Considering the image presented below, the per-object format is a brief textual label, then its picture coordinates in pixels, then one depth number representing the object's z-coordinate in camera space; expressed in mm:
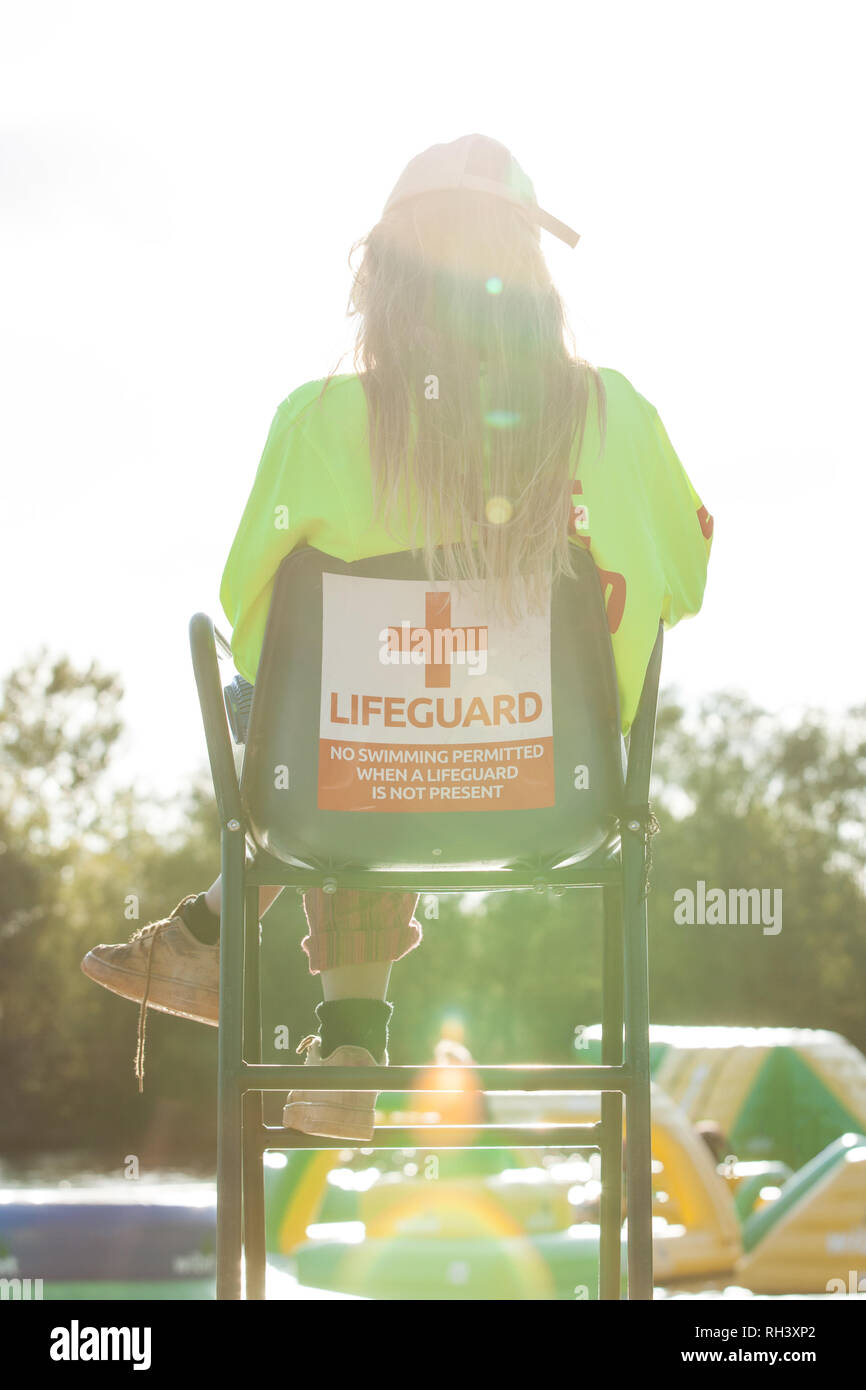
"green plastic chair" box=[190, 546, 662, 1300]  3642
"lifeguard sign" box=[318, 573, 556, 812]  3698
